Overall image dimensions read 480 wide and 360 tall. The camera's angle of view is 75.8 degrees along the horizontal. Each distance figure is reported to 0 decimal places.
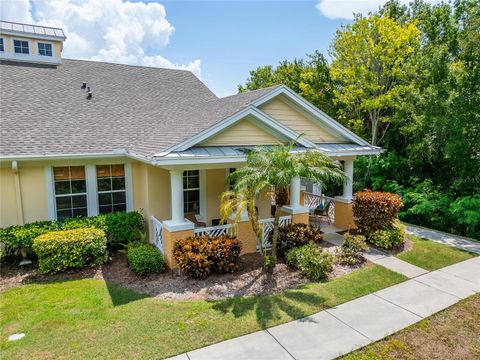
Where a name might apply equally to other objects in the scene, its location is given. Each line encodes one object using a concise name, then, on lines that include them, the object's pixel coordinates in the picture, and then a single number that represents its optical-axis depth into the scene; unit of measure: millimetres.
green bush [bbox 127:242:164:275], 8461
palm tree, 7531
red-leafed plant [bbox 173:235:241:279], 8086
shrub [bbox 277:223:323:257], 9688
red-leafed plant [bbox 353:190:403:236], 10844
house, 9180
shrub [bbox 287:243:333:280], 8367
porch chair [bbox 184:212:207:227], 11227
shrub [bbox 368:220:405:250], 10508
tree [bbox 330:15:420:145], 16312
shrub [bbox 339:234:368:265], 9359
